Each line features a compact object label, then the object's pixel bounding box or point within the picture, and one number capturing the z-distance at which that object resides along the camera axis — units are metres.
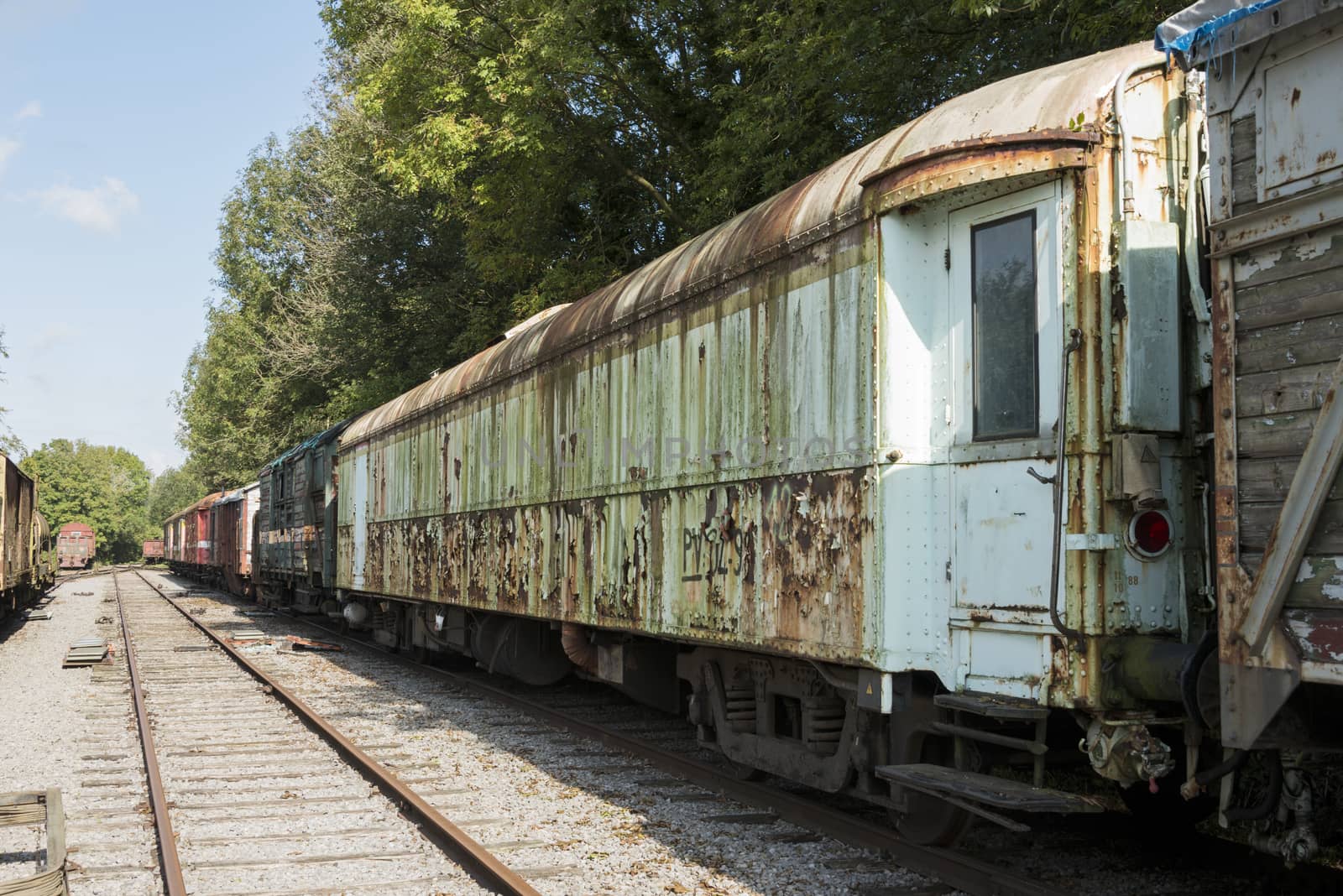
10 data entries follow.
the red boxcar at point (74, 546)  64.06
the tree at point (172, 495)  107.56
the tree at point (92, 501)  89.88
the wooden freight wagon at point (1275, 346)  3.37
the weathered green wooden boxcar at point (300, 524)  20.44
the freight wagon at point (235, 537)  31.88
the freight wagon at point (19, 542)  19.84
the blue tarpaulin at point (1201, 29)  3.74
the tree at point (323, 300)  27.25
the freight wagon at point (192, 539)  42.66
